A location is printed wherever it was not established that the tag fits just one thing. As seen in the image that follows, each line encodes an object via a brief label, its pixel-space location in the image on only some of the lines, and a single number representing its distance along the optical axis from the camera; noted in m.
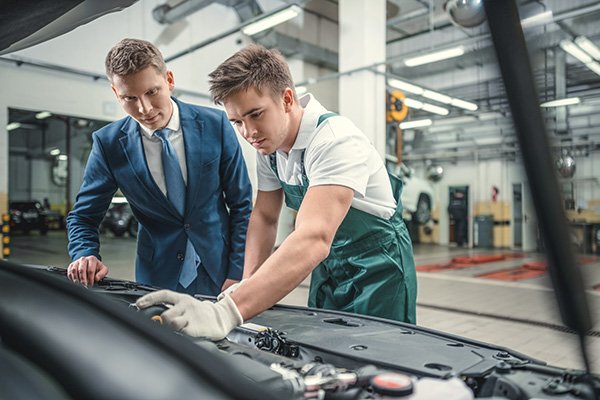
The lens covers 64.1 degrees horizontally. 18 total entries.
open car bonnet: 0.48
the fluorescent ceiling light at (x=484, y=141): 12.99
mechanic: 1.02
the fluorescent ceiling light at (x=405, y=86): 7.73
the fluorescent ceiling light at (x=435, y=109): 10.01
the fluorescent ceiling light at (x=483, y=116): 11.86
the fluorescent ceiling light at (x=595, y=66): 7.68
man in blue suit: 1.70
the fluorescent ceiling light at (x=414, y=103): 9.66
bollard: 6.14
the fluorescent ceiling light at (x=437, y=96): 8.36
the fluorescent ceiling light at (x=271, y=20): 6.15
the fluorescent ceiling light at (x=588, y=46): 6.55
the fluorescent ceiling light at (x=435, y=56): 6.40
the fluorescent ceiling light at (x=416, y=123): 10.57
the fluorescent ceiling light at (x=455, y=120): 12.62
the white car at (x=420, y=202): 11.76
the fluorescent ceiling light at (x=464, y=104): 9.04
